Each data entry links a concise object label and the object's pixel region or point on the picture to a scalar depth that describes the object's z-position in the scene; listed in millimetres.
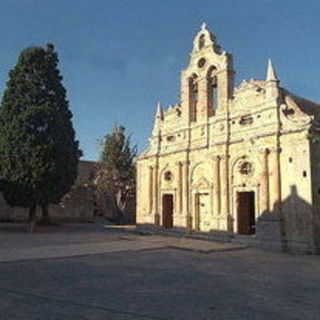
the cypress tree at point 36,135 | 24656
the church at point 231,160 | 17156
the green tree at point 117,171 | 35406
